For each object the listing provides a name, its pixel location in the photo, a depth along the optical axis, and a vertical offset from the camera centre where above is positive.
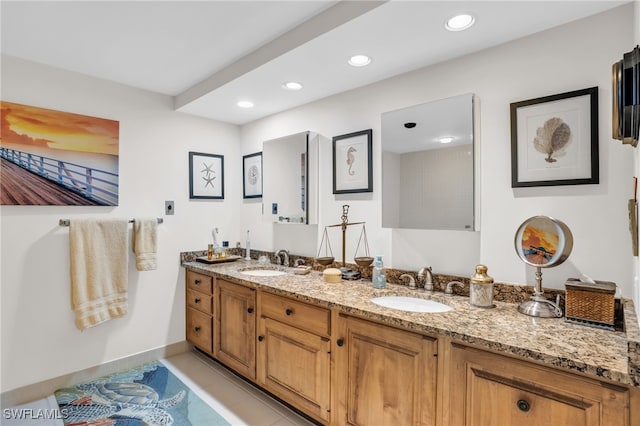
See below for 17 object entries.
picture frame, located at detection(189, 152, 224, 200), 3.20 +0.37
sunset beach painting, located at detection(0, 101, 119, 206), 2.28 +0.41
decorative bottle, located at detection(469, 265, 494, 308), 1.69 -0.40
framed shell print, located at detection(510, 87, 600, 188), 1.57 +0.36
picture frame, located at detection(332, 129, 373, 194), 2.42 +0.37
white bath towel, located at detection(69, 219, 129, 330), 2.45 -0.42
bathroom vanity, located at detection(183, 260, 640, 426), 1.11 -0.62
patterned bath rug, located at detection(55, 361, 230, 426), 2.09 -1.28
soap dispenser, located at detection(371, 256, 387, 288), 2.12 -0.40
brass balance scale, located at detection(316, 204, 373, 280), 2.36 -0.31
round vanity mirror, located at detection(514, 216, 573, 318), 1.54 -0.17
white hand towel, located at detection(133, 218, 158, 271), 2.72 -0.24
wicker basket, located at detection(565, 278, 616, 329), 1.38 -0.38
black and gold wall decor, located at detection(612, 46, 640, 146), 1.05 +0.38
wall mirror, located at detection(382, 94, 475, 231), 1.91 +0.29
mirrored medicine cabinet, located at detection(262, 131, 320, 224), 2.80 +0.30
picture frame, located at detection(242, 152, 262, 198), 3.34 +0.38
